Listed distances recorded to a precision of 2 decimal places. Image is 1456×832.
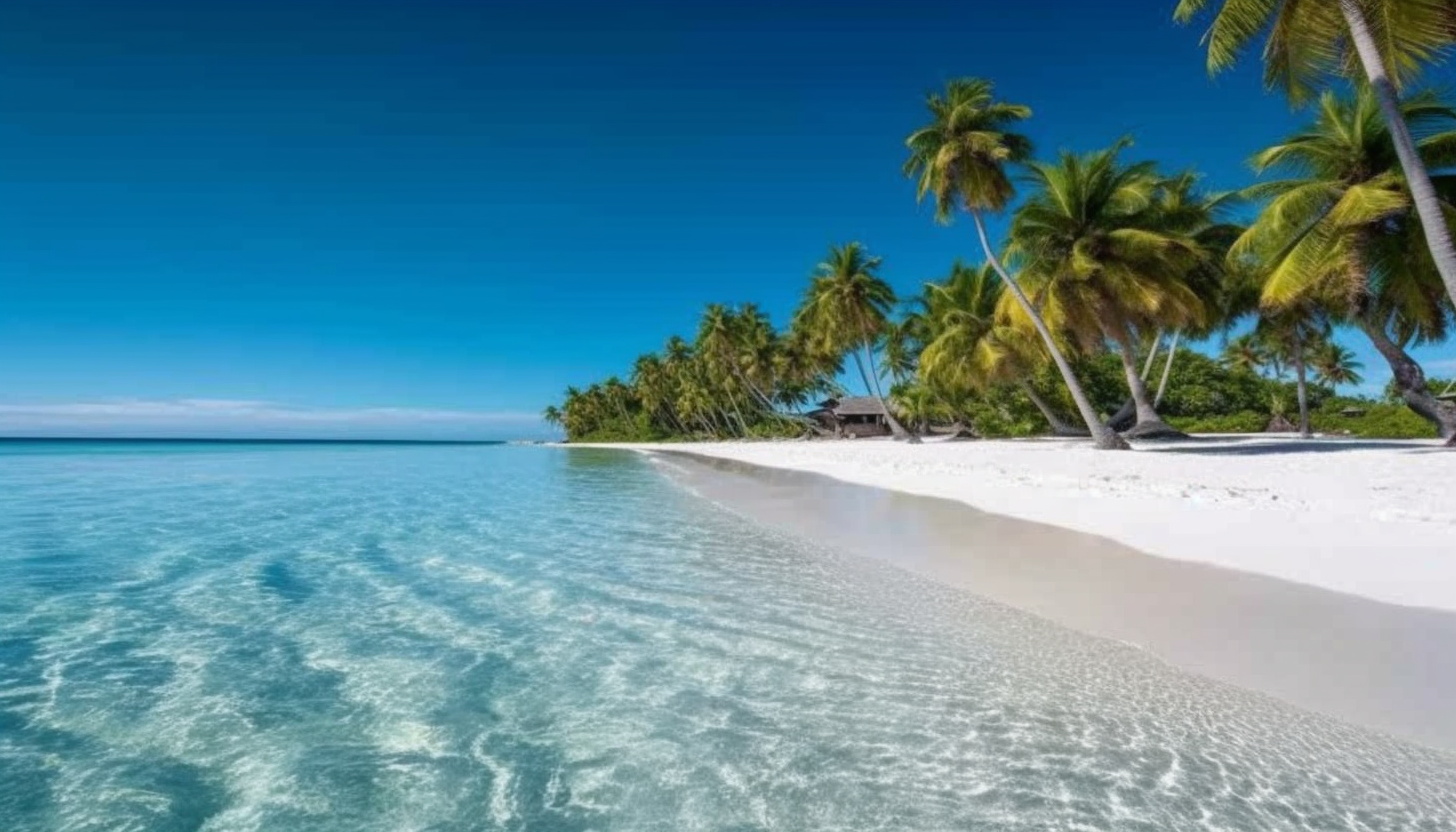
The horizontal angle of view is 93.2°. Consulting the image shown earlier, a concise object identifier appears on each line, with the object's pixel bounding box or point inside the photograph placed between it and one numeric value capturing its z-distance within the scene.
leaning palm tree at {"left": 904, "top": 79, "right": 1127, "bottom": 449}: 20.28
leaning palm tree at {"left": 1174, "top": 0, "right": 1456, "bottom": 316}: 9.20
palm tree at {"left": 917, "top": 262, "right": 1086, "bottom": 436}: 27.78
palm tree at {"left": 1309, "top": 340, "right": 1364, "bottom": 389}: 49.19
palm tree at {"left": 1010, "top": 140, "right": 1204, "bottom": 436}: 19.62
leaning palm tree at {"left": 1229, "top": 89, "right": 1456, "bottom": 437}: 14.74
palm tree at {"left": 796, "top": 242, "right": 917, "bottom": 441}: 37.81
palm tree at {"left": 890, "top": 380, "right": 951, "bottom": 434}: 43.94
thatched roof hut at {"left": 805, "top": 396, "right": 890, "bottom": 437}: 57.03
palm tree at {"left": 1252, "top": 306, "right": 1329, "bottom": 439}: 22.44
